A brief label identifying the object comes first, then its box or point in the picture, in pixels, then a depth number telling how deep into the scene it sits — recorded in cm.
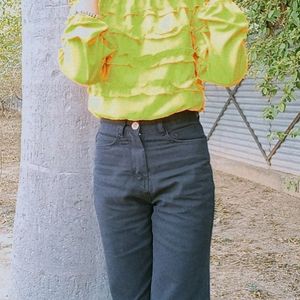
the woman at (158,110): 171
